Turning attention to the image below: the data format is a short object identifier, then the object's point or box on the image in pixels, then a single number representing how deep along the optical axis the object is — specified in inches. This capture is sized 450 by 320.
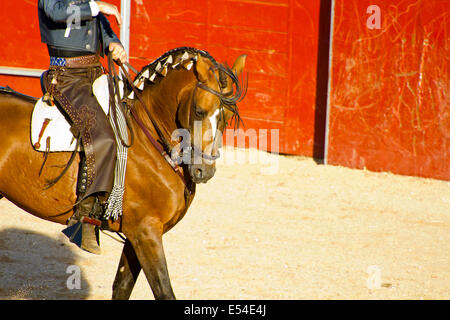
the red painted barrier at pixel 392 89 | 703.1
